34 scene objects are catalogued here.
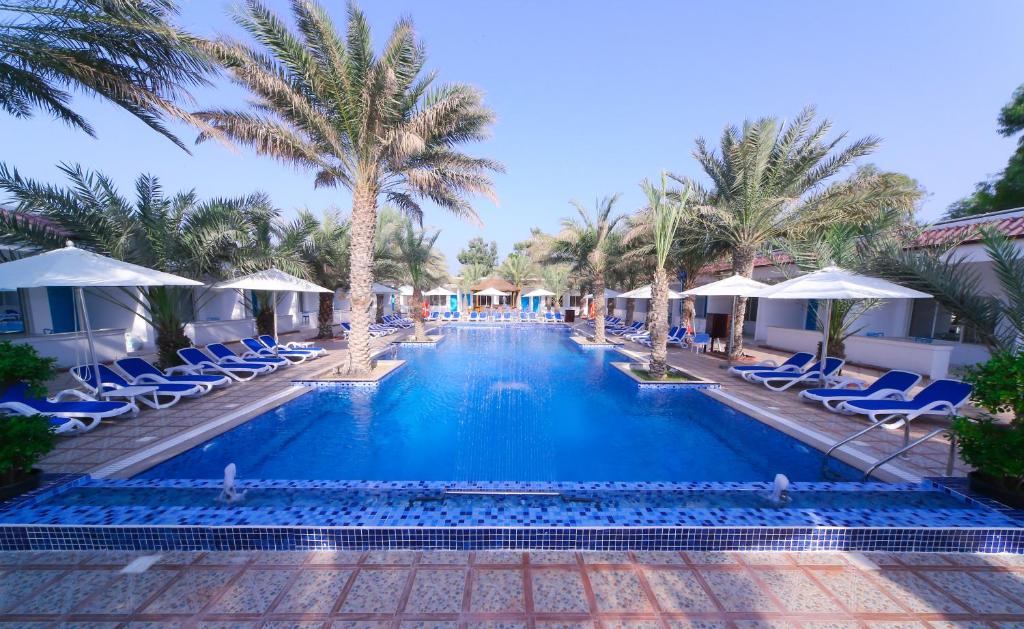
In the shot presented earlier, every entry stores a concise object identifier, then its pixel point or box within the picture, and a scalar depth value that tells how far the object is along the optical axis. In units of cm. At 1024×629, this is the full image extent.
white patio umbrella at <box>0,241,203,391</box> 502
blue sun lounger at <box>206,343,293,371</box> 900
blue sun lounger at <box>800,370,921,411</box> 632
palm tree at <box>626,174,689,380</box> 848
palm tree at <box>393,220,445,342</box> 1521
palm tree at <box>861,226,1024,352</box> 404
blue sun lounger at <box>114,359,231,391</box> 689
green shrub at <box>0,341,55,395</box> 427
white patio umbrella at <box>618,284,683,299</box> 1504
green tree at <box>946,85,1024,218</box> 1809
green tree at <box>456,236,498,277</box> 5416
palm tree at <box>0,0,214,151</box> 444
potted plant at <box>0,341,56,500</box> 324
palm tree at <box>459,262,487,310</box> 3629
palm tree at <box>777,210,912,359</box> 794
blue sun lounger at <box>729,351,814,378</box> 880
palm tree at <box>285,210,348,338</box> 1356
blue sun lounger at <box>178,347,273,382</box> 824
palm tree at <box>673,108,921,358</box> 968
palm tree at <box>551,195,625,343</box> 1469
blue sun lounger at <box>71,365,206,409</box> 630
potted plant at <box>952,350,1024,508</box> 328
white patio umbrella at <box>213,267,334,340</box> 873
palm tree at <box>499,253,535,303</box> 3606
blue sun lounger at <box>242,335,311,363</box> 1037
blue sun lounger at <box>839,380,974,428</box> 530
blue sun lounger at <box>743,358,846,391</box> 802
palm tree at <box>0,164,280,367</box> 702
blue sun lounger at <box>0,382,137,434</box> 471
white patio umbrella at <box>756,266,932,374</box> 584
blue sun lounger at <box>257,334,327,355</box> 1075
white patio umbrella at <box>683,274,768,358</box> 913
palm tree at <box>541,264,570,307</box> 3324
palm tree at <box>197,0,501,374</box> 703
